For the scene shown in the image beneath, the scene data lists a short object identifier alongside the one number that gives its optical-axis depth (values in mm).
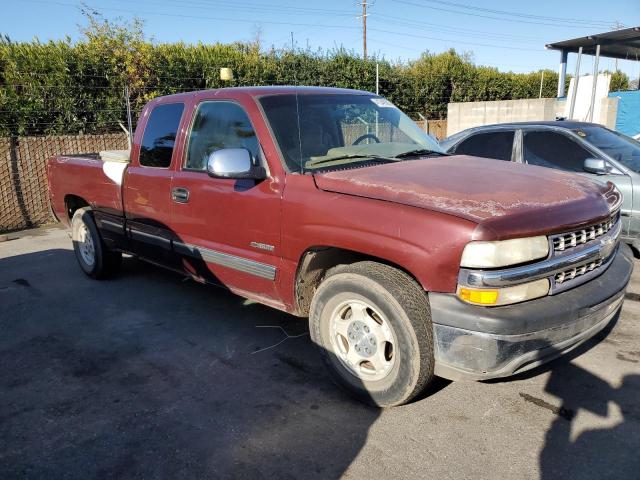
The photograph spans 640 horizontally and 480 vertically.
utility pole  33562
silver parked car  5348
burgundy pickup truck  2625
